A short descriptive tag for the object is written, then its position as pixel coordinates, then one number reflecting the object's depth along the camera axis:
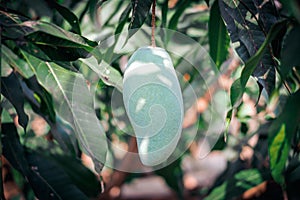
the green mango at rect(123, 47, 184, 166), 0.55
